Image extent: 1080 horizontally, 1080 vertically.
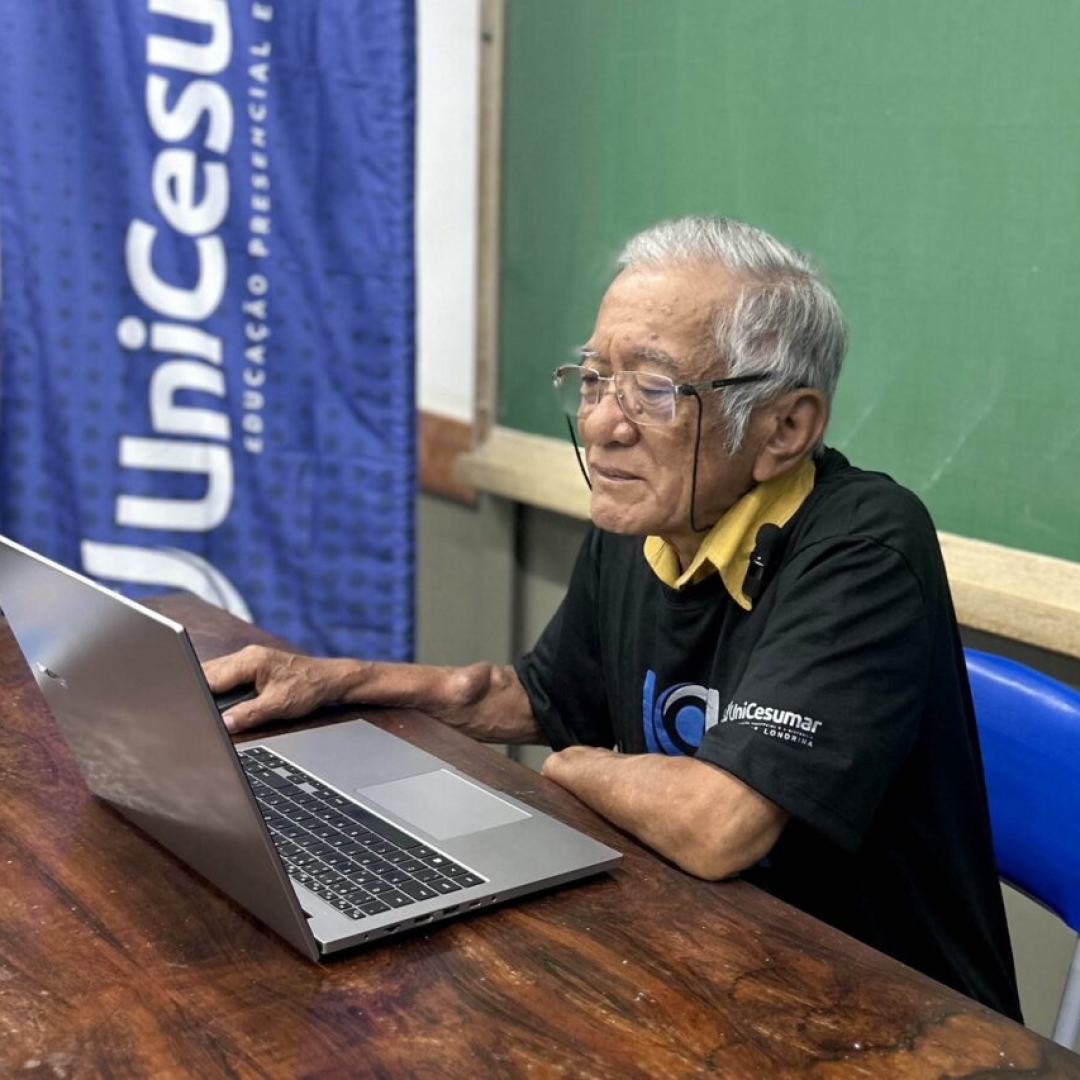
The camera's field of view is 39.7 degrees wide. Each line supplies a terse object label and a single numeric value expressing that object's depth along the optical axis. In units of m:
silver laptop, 0.92
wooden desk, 0.85
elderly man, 1.18
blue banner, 2.43
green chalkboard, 1.84
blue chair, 1.30
